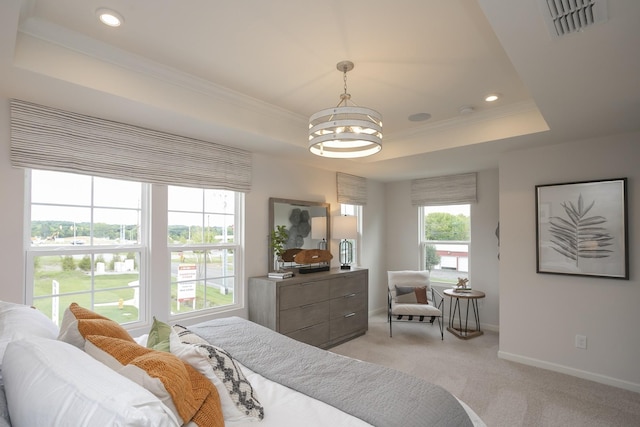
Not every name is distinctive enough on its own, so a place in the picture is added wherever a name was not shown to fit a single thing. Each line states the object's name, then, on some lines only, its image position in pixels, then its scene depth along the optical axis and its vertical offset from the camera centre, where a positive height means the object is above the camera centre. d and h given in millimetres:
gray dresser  3514 -951
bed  819 -585
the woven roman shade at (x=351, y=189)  4965 +520
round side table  4363 -1336
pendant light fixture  2104 +582
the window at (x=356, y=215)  5371 +91
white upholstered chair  4316 -1059
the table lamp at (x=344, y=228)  4586 -76
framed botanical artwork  3086 -57
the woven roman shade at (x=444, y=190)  5023 +514
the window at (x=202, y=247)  3248 -255
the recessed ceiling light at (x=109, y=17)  1846 +1159
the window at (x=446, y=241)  5184 -292
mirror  4035 +18
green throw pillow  1621 -596
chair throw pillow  4629 -1018
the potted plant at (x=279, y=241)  3938 -218
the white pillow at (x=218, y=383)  1340 -643
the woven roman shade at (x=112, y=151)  2352 +594
